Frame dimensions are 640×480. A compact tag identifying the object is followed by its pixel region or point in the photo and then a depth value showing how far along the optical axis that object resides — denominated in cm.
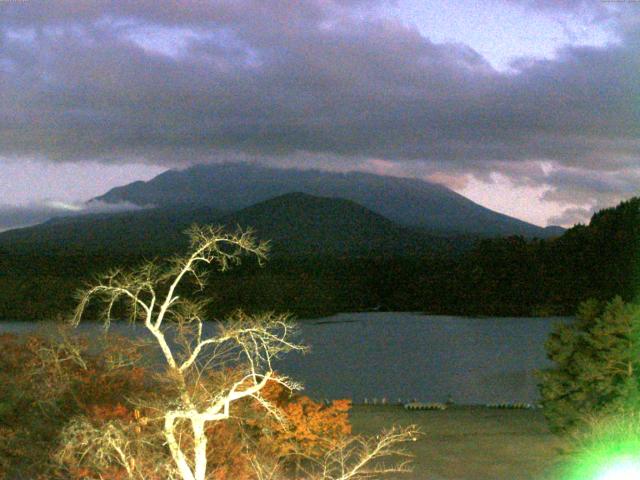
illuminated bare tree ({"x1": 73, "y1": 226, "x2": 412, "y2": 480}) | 910
